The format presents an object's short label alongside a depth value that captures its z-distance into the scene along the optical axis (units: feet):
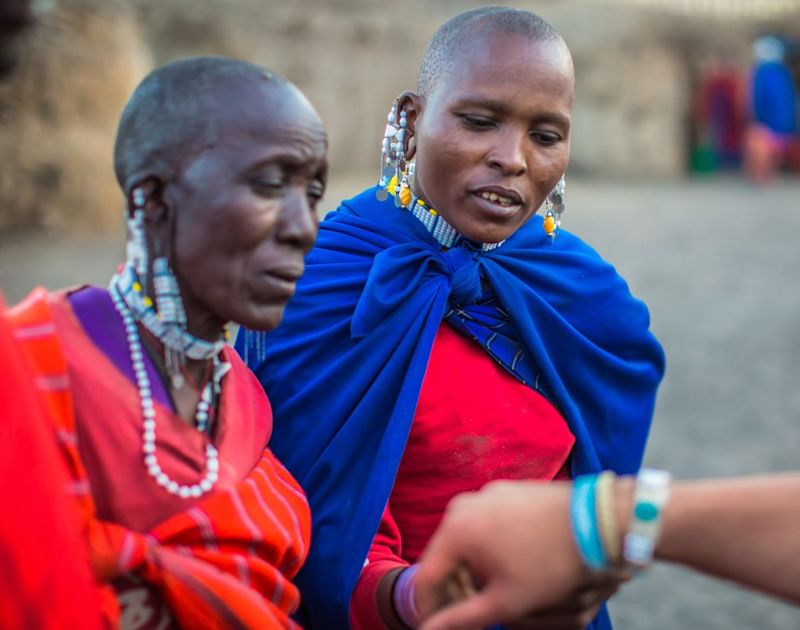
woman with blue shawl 8.29
